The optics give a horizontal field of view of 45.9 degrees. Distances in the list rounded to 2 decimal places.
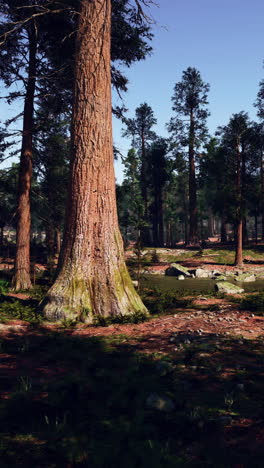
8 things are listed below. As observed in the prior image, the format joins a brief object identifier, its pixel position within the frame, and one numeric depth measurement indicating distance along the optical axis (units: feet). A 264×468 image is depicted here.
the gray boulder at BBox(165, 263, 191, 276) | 76.97
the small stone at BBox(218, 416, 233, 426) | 9.21
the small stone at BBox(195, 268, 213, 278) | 74.69
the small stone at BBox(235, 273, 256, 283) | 66.28
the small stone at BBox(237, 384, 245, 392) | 11.39
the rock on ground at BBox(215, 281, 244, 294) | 41.11
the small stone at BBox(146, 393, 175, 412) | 10.10
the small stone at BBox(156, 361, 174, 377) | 12.97
